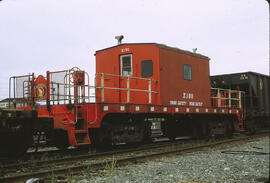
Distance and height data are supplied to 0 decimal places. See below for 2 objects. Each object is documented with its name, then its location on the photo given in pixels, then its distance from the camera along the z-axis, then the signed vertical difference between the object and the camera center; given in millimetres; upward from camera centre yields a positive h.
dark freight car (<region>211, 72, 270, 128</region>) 15602 +889
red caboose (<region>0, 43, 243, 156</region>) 8031 +239
